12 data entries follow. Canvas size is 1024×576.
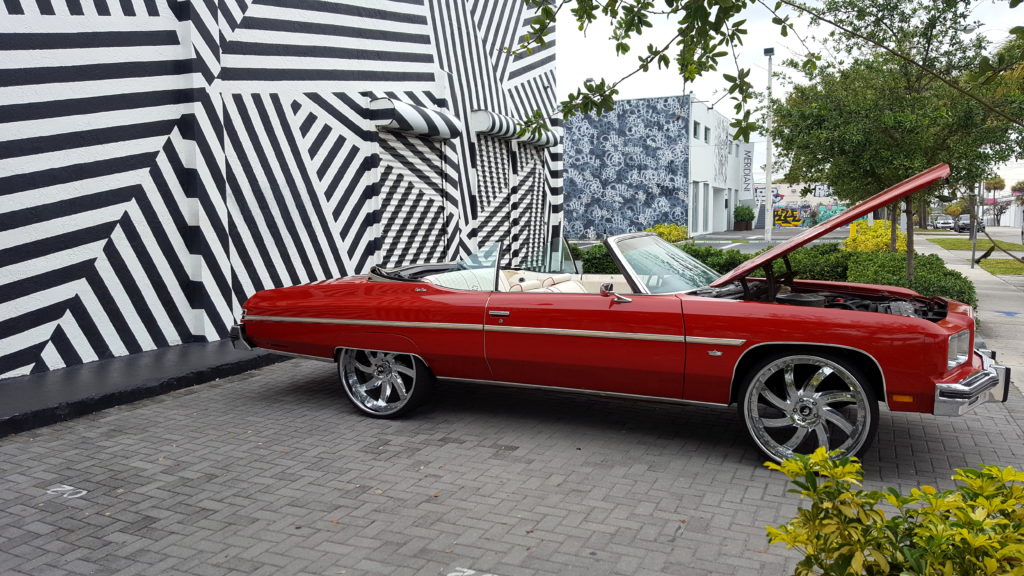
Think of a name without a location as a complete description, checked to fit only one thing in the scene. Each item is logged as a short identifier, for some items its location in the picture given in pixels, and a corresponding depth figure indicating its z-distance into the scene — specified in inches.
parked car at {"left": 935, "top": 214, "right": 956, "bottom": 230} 2473.5
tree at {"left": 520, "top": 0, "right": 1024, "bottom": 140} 150.4
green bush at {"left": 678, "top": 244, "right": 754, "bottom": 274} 538.3
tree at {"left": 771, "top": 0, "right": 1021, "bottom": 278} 391.2
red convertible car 170.7
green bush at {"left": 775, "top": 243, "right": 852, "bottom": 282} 539.8
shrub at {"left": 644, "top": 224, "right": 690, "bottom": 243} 917.2
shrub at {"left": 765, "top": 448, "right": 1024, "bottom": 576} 73.8
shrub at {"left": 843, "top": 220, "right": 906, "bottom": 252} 748.6
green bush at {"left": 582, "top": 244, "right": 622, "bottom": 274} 605.2
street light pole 1440.7
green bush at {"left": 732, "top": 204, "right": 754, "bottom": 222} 2239.2
